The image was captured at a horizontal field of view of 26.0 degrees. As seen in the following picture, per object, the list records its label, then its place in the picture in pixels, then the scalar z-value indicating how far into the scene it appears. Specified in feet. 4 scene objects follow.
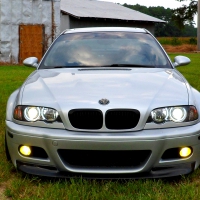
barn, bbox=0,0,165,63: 65.87
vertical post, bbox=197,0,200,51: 125.43
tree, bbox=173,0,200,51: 168.53
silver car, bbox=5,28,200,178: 10.95
